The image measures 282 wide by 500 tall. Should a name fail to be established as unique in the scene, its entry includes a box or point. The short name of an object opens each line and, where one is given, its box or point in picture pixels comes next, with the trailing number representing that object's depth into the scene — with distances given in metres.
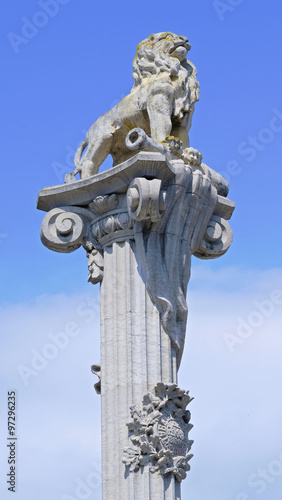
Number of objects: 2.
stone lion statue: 22.75
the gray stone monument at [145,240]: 20.34
